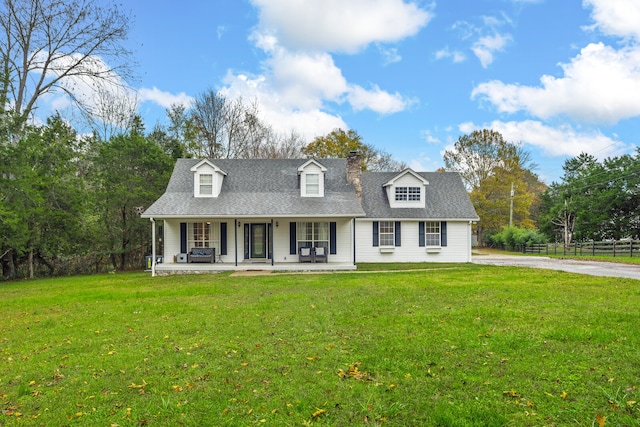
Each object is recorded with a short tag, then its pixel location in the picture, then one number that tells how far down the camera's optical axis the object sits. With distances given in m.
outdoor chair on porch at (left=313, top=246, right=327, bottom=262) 17.53
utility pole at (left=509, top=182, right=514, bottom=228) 34.67
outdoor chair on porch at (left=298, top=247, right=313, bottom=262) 17.52
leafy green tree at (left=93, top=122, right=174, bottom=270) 20.03
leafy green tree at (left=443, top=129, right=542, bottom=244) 37.16
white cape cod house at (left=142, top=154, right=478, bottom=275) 17.23
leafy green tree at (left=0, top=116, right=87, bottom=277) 15.67
